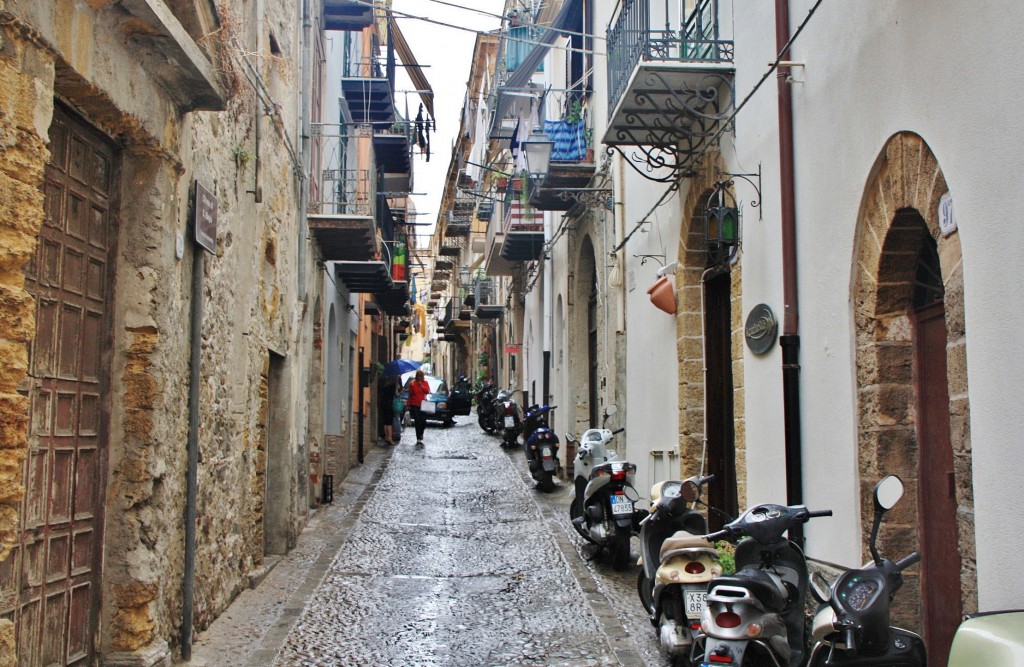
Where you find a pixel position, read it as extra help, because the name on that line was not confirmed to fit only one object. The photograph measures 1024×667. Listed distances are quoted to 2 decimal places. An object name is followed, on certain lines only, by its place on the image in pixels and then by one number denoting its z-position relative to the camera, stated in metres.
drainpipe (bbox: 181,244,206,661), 6.03
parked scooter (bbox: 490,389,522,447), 20.67
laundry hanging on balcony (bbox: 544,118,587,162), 14.07
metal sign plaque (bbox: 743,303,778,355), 7.05
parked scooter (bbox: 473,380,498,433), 26.27
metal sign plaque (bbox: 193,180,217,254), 6.12
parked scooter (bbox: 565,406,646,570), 8.87
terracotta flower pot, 9.51
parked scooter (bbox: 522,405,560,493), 14.03
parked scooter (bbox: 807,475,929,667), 3.72
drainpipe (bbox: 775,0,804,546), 6.55
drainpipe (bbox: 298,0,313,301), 11.19
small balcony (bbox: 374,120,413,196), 18.48
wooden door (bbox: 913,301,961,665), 5.04
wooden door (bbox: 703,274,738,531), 9.33
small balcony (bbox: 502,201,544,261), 18.97
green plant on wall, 7.54
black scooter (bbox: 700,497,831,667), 4.29
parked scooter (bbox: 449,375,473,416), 32.12
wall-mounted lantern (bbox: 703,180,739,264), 7.72
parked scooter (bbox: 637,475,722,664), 5.62
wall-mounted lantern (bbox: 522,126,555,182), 13.36
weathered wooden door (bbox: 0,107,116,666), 4.36
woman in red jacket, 23.45
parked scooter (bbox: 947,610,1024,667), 2.92
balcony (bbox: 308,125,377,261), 12.88
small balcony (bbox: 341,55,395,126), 17.42
